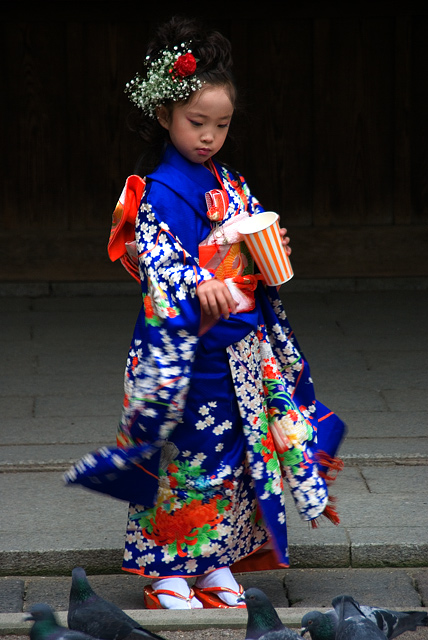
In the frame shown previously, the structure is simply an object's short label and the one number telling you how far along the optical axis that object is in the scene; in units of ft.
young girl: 17.16
